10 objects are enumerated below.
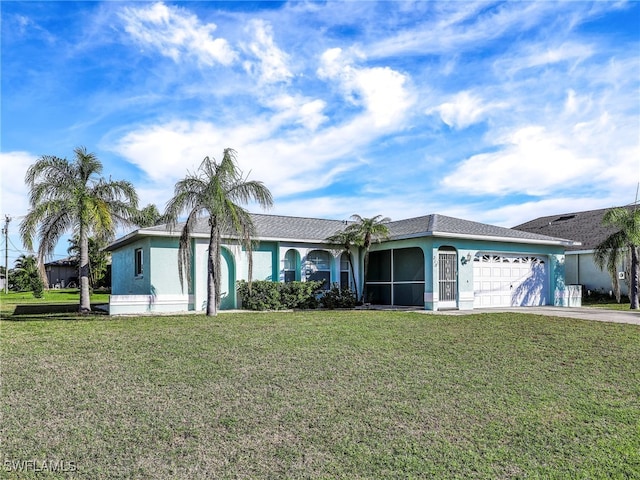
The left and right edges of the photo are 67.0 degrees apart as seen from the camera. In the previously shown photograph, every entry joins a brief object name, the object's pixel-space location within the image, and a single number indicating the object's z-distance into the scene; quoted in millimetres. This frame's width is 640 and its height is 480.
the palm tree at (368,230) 19500
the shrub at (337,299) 19797
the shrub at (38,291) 33781
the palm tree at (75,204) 16047
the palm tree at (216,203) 14852
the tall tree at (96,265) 40125
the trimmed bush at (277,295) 18203
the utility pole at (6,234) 49375
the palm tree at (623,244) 18344
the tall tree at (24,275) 42219
